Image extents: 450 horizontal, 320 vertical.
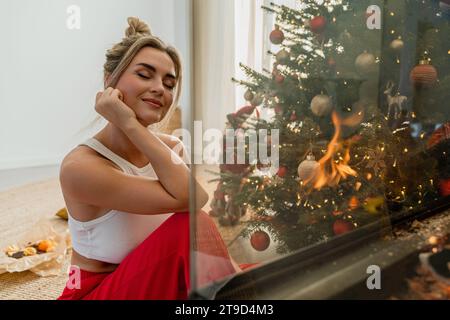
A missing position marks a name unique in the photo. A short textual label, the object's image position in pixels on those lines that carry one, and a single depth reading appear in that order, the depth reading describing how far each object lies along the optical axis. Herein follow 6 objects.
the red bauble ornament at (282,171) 0.83
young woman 0.72
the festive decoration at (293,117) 0.82
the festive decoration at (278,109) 0.79
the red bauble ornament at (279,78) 0.80
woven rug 1.10
